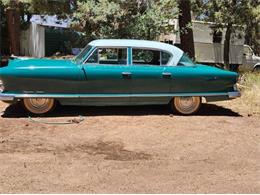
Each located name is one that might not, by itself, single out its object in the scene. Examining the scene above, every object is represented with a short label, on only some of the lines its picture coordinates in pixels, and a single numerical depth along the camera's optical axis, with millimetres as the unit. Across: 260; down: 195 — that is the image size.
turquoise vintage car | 9000
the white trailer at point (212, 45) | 26152
